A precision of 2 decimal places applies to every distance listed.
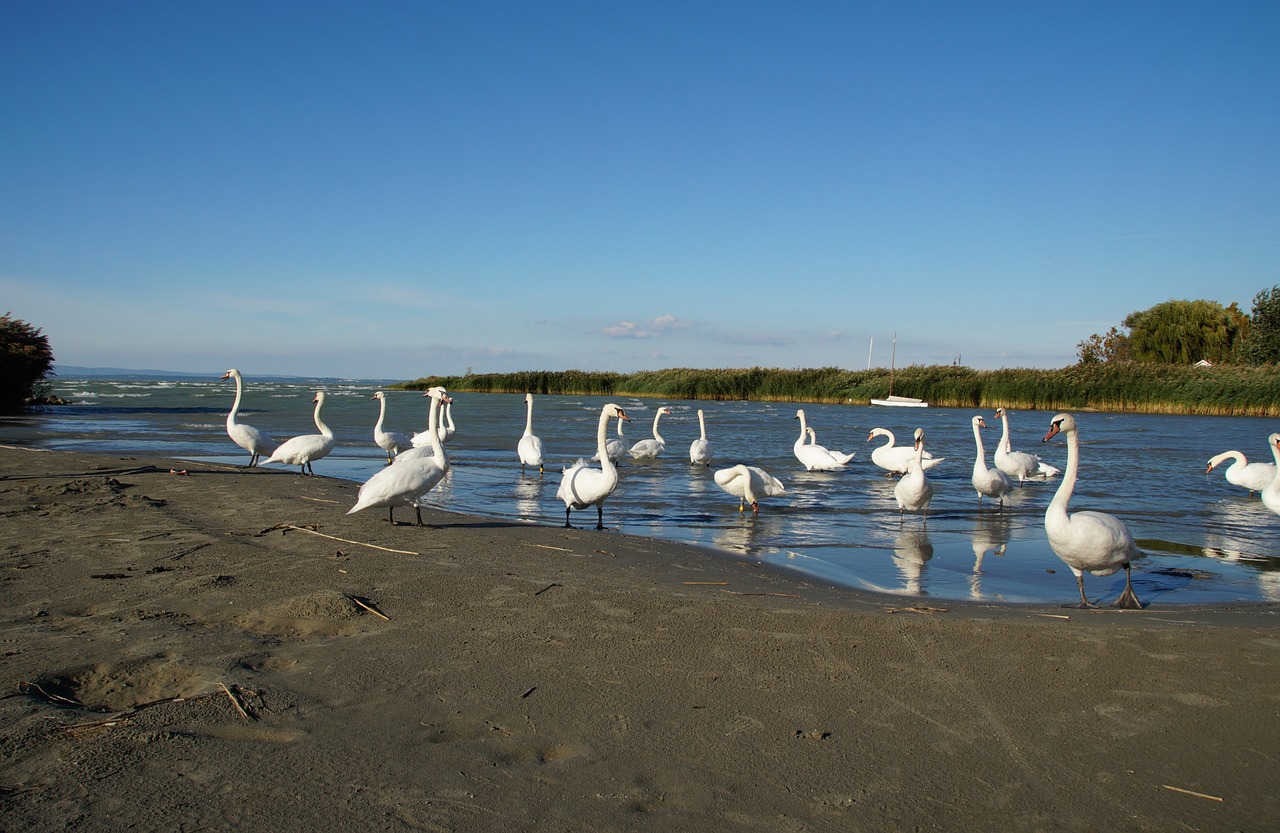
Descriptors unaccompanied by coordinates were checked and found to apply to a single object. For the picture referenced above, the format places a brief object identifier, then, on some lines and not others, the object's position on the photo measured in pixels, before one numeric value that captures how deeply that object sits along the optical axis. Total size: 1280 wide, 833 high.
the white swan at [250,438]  15.86
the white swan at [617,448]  18.95
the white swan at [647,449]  19.70
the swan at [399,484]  9.12
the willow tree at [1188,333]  63.25
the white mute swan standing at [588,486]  10.51
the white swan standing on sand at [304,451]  14.83
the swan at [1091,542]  7.07
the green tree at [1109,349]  75.14
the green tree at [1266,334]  52.25
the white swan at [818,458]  19.09
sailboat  52.81
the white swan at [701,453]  19.47
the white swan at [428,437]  18.55
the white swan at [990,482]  13.41
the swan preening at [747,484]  12.39
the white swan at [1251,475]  14.96
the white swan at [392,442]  18.02
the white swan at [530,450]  17.11
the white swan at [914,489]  11.72
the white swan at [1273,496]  10.80
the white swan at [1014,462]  16.38
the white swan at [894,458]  17.45
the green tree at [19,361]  29.78
